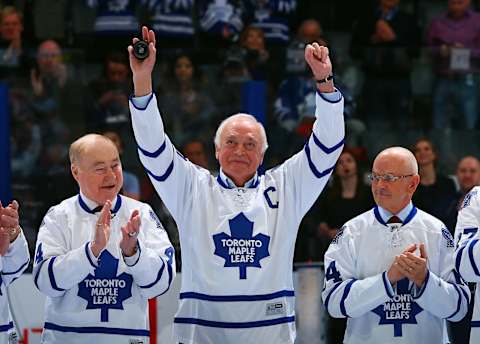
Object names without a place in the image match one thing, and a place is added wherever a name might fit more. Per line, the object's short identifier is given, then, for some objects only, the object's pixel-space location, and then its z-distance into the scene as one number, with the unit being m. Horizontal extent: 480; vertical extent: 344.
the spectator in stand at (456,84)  16.42
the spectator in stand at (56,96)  15.51
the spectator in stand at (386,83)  16.51
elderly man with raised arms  9.82
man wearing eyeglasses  9.81
